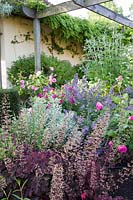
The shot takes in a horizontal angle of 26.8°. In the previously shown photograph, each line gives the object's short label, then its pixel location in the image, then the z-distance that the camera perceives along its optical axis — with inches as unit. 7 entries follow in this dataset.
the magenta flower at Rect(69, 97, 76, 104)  114.1
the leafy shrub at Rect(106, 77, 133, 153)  86.3
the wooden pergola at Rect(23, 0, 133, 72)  220.4
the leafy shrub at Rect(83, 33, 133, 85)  237.0
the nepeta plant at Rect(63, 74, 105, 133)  100.7
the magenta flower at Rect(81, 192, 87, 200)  63.7
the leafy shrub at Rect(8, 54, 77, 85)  283.8
